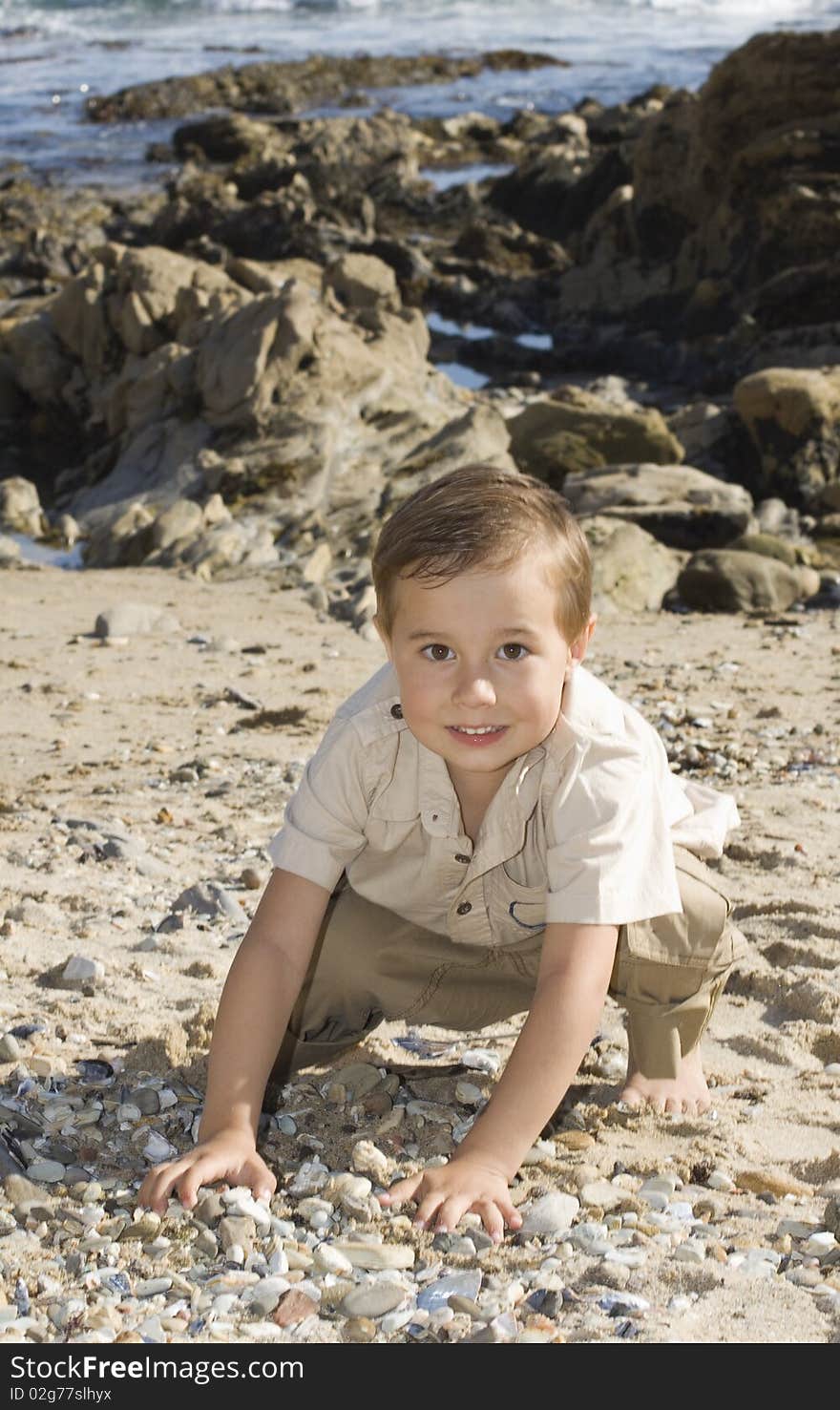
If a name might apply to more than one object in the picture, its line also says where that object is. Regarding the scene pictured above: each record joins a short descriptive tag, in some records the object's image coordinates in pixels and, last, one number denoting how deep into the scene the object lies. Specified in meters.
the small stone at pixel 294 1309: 2.56
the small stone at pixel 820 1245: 2.76
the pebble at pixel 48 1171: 3.00
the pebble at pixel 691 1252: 2.74
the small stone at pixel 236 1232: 2.75
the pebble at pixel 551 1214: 2.85
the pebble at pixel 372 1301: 2.58
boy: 2.90
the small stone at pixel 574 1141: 3.20
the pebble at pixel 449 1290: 2.60
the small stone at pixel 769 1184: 3.03
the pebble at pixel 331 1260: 2.71
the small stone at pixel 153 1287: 2.61
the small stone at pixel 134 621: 8.54
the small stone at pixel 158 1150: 3.12
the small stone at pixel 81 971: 3.97
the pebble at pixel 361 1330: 2.51
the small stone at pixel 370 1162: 3.06
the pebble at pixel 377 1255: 2.72
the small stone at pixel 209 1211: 2.81
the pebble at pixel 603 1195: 2.96
